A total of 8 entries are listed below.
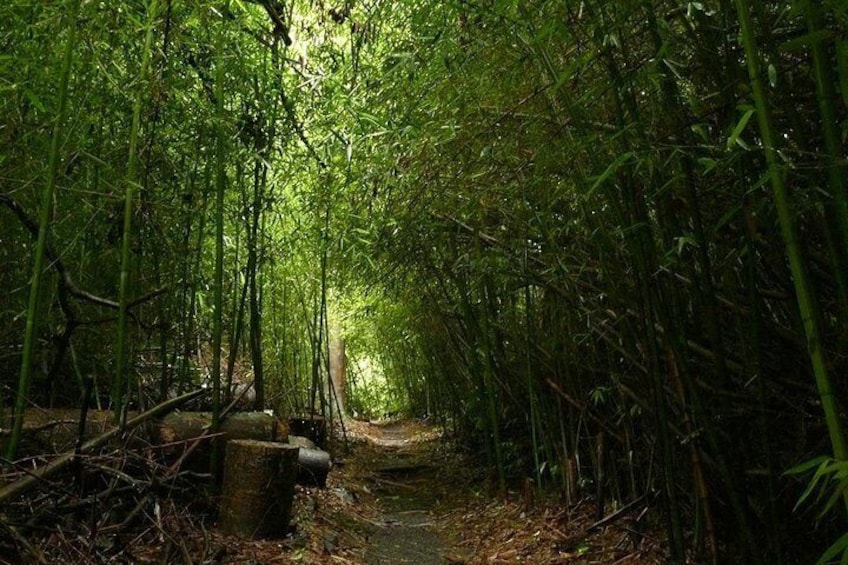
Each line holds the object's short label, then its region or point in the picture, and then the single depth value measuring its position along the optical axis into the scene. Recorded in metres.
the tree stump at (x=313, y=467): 4.38
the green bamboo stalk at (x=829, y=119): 1.13
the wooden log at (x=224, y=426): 3.00
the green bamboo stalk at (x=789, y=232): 1.15
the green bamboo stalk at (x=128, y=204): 2.11
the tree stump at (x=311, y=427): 5.45
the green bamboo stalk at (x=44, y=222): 1.81
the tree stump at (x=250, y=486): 2.88
